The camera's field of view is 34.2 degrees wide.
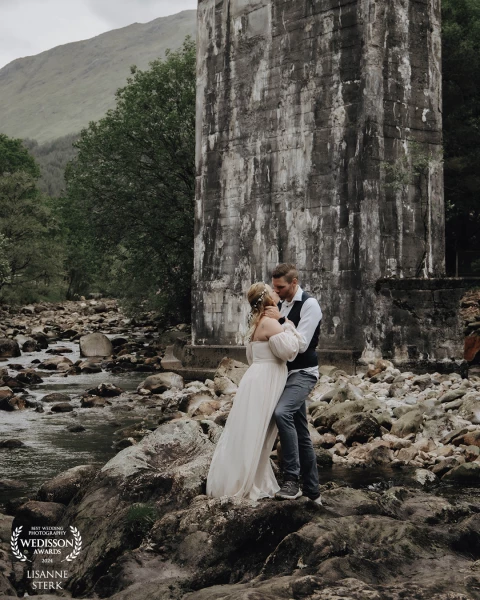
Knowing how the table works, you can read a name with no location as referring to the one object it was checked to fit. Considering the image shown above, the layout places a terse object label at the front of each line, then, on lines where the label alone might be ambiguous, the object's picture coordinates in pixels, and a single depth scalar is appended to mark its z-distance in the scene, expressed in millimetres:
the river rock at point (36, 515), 6863
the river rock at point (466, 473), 8869
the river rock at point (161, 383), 17391
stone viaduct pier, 15938
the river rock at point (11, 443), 11539
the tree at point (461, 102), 26391
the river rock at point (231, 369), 16188
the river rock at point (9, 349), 25469
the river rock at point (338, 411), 11461
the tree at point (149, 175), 26484
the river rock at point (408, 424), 11008
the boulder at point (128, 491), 5867
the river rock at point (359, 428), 10836
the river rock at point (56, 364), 22391
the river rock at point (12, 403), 15227
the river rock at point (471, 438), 10125
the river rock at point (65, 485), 7508
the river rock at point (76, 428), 12805
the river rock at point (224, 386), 15361
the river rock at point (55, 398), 16234
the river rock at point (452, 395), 12430
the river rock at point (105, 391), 16906
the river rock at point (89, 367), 21828
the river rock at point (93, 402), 15656
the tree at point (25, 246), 45688
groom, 6023
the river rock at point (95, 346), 25719
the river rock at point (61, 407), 15016
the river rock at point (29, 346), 27653
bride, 5996
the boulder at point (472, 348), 18734
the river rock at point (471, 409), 11297
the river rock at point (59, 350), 26788
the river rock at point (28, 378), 19172
